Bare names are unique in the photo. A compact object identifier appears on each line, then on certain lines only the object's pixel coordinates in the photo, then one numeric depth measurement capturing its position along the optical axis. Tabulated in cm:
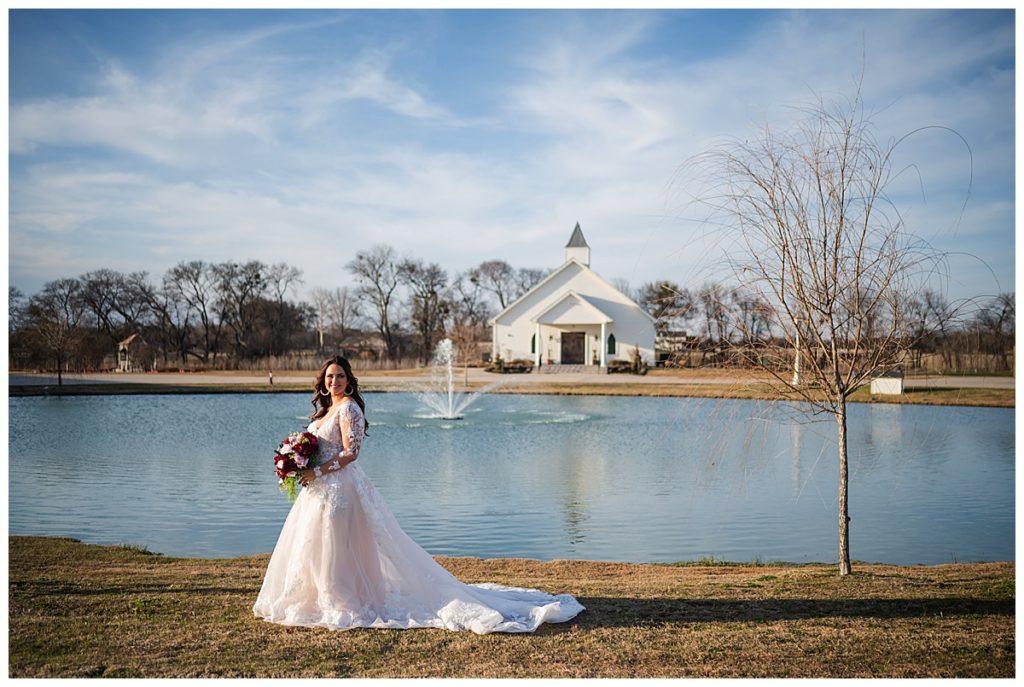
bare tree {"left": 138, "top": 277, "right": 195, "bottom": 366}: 5528
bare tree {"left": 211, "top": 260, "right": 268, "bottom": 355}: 5622
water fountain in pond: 2586
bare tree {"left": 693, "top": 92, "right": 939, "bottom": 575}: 692
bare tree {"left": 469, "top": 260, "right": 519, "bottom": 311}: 6419
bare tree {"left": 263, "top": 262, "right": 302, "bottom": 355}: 5628
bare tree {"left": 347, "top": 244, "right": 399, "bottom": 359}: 5703
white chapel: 4534
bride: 557
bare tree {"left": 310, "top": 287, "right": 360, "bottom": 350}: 5941
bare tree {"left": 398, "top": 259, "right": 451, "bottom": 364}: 5781
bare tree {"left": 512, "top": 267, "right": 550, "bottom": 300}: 6556
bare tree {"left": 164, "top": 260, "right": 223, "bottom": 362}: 5544
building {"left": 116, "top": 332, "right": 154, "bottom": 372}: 4850
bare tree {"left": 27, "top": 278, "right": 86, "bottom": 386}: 3256
